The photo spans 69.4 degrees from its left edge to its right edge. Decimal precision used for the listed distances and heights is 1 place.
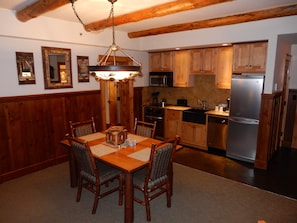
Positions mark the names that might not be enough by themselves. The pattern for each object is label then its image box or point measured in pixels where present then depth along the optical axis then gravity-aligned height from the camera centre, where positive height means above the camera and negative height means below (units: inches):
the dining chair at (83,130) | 134.7 -31.6
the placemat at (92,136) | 127.6 -33.7
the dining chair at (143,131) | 135.9 -32.1
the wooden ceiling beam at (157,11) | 102.7 +38.5
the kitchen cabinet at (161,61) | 209.9 +20.0
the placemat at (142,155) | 98.3 -34.9
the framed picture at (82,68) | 168.4 +9.9
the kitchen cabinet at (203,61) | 182.7 +17.9
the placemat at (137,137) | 126.3 -33.8
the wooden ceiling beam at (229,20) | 123.1 +40.7
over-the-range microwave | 210.4 +2.0
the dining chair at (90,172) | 97.9 -45.6
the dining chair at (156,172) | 93.0 -42.1
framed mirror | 149.1 +9.3
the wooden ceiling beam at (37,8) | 103.2 +37.0
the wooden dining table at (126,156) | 92.7 -35.0
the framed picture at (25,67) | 136.3 +8.4
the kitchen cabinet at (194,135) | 189.3 -48.2
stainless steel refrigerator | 152.9 -24.6
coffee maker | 235.4 -17.8
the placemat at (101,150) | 104.0 -34.5
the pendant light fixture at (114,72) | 89.5 +3.8
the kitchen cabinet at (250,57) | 149.7 +17.4
